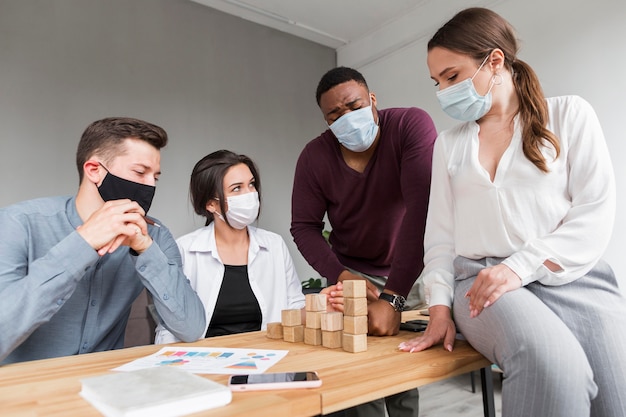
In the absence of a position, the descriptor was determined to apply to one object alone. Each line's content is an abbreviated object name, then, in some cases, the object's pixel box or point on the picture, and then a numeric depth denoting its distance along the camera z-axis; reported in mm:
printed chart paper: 880
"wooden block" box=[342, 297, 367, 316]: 1018
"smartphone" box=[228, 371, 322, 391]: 738
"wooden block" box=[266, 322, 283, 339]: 1236
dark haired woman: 1820
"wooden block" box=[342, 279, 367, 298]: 1021
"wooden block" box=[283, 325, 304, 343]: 1174
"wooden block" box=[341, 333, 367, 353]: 1012
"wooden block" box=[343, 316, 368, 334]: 1014
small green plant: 3893
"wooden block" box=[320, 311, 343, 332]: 1074
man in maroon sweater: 1639
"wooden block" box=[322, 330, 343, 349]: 1068
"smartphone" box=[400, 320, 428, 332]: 1293
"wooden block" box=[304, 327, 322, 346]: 1121
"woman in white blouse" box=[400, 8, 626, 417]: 864
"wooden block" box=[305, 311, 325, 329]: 1127
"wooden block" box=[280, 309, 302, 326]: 1181
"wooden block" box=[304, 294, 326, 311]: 1141
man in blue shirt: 1045
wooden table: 680
